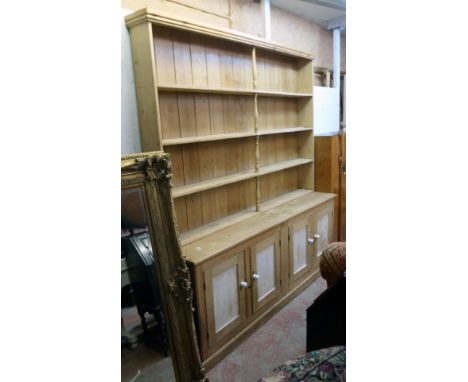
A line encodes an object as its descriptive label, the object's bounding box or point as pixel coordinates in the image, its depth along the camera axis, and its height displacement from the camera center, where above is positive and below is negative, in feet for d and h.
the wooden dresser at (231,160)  6.41 -0.71
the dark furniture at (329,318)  4.82 -2.99
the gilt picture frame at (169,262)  5.02 -2.04
